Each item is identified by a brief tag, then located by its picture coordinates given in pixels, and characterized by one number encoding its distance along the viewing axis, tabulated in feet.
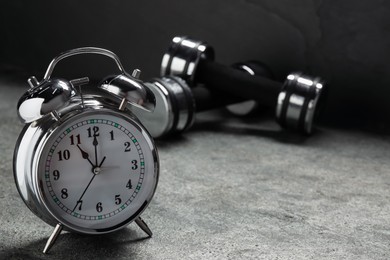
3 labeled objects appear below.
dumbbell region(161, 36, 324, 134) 3.35
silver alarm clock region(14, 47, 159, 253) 2.30
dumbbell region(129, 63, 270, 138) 3.26
